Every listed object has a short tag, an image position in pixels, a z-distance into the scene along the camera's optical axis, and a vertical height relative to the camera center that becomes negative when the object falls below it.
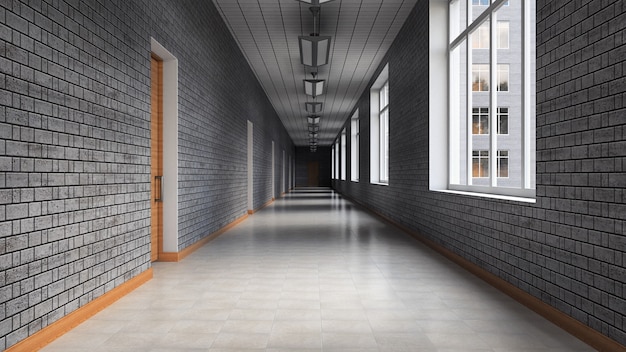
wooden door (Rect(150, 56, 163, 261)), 5.44 +0.19
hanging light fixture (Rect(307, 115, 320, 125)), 16.33 +2.02
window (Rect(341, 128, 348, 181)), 23.37 +0.81
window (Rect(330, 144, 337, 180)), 37.85 +0.66
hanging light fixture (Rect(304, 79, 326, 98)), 10.32 +2.02
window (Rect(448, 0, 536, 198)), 4.23 +0.99
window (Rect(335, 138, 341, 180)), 27.84 +0.84
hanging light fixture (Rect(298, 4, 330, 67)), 7.41 +2.13
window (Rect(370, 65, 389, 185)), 12.74 +1.05
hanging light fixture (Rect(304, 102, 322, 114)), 13.43 +2.05
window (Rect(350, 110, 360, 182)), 18.12 +1.03
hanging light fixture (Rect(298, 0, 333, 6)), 5.57 +2.10
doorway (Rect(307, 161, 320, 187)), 39.00 -0.06
